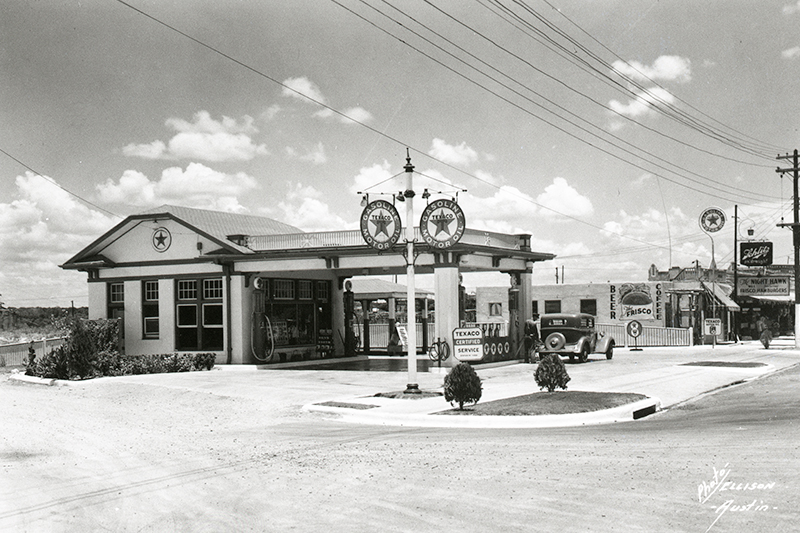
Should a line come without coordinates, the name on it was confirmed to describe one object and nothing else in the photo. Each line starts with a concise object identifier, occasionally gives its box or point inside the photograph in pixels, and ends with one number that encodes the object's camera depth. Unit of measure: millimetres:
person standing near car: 31797
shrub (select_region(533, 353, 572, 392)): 18312
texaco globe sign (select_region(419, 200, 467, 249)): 20828
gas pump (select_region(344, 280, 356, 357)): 35312
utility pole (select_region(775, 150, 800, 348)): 41625
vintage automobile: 31359
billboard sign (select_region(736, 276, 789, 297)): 49594
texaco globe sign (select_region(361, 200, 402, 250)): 20922
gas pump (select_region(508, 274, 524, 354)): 31797
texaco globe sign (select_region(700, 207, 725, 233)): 47188
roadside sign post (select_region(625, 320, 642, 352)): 39719
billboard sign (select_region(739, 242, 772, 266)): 47250
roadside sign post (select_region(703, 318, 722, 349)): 40688
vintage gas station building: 29859
